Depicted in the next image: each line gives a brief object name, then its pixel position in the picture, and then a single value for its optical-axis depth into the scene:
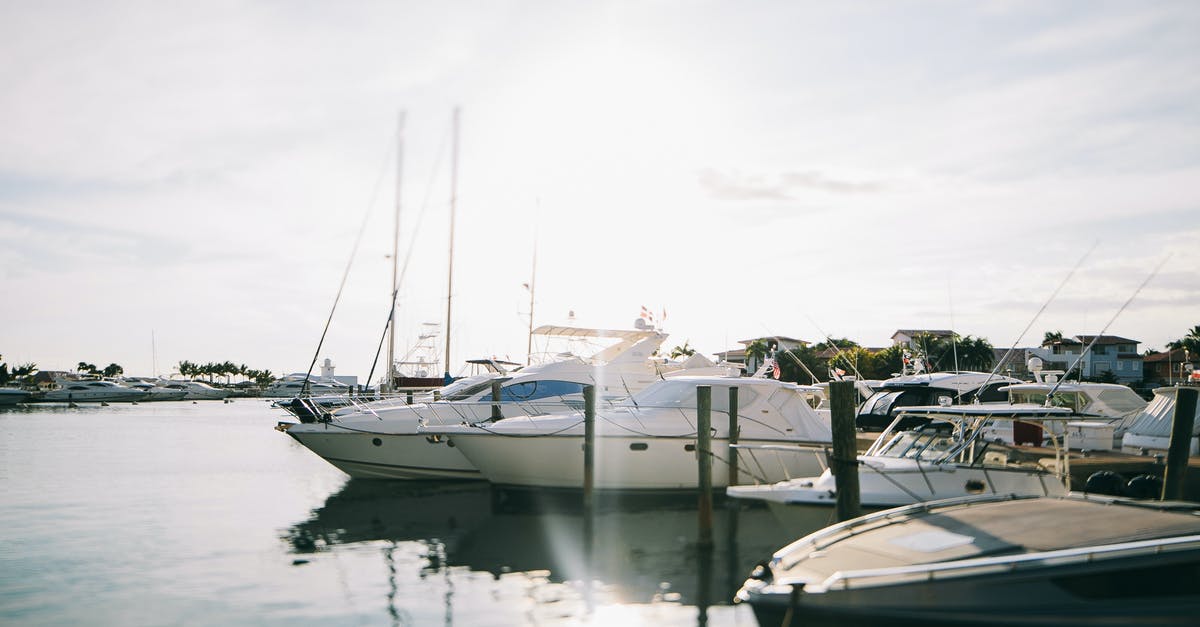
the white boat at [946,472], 12.03
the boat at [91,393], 87.25
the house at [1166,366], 81.88
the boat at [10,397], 81.44
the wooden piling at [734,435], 17.20
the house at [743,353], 105.46
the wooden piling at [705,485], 14.17
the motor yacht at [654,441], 17.70
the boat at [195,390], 106.12
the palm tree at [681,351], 98.92
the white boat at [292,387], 101.10
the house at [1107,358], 90.81
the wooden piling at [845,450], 10.89
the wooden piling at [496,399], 22.36
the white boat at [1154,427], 17.31
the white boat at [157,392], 96.16
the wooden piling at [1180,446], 11.77
